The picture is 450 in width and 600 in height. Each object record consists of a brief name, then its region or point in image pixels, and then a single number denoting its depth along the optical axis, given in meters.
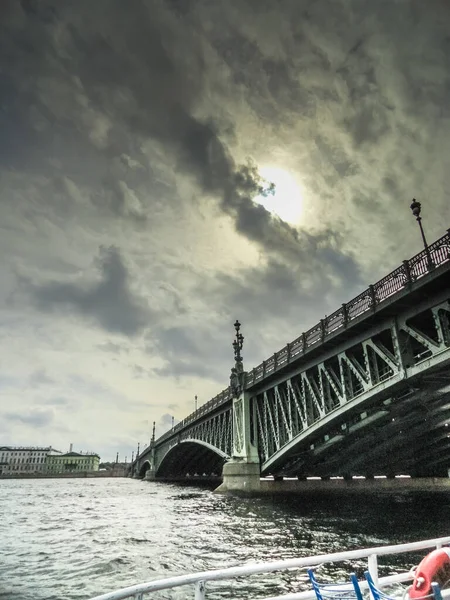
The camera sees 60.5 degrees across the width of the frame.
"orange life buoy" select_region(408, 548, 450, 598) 4.02
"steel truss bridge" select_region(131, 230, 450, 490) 18.45
